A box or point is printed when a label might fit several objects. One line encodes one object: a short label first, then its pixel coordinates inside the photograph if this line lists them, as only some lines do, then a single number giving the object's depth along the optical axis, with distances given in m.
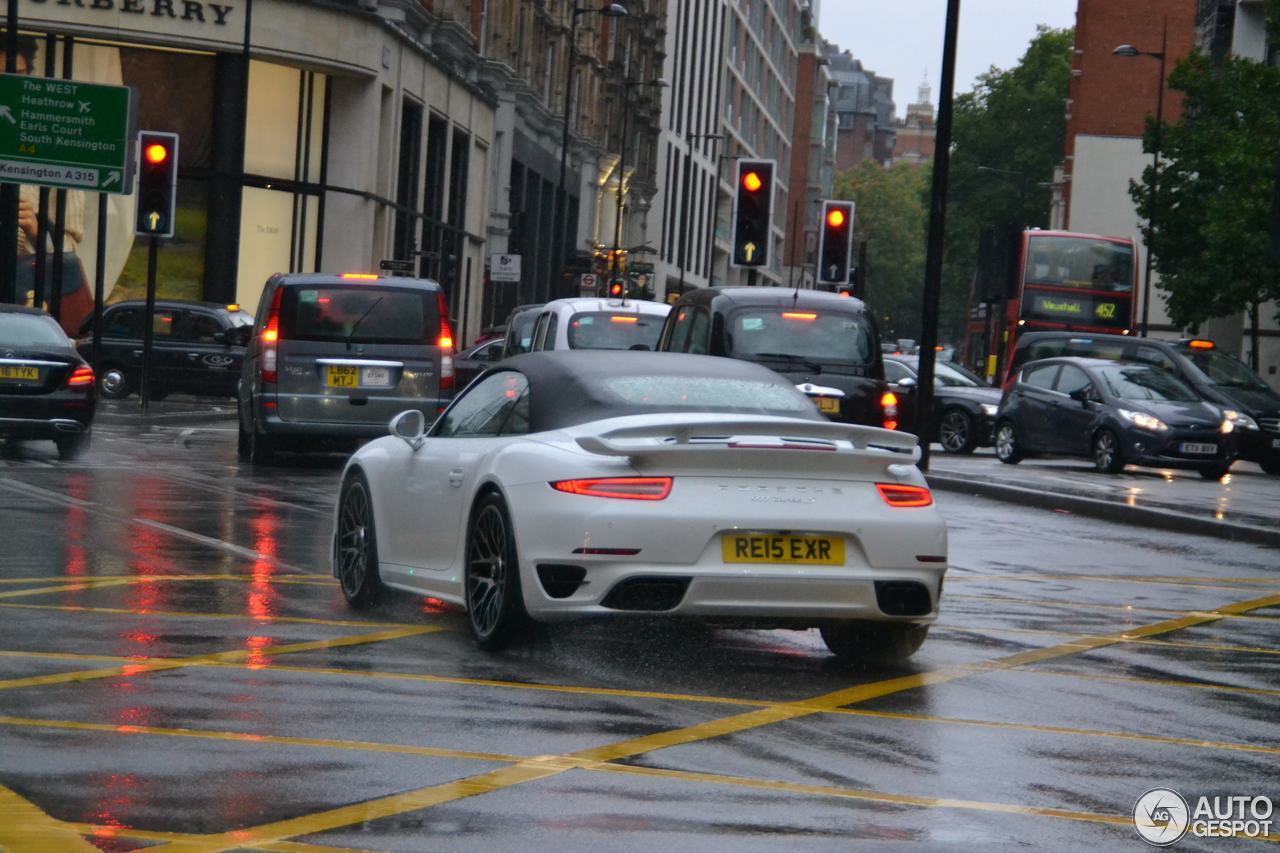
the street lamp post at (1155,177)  57.06
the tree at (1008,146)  111.88
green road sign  31.72
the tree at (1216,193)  49.59
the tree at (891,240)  184.38
